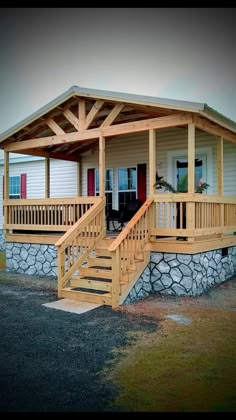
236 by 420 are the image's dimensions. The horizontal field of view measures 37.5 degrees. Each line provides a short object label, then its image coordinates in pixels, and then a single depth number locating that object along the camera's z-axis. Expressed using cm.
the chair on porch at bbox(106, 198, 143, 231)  959
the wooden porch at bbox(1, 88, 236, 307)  661
